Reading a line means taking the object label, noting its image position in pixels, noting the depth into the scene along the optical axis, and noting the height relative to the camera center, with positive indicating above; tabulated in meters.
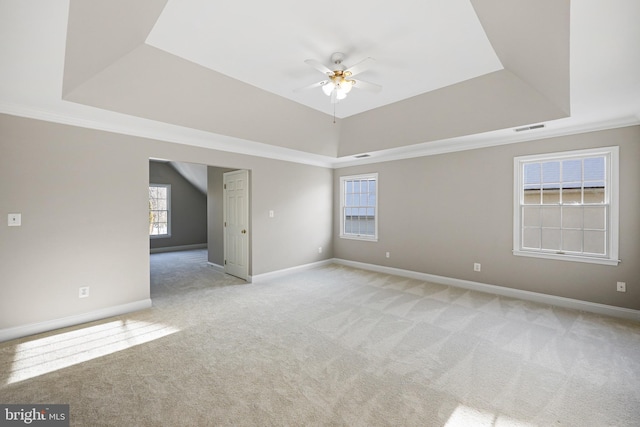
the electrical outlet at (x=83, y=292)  3.34 -1.00
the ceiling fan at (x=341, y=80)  2.80 +1.40
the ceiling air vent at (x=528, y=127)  3.67 +1.14
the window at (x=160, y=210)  8.83 +0.04
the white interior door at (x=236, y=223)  5.28 -0.26
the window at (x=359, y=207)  6.16 +0.09
